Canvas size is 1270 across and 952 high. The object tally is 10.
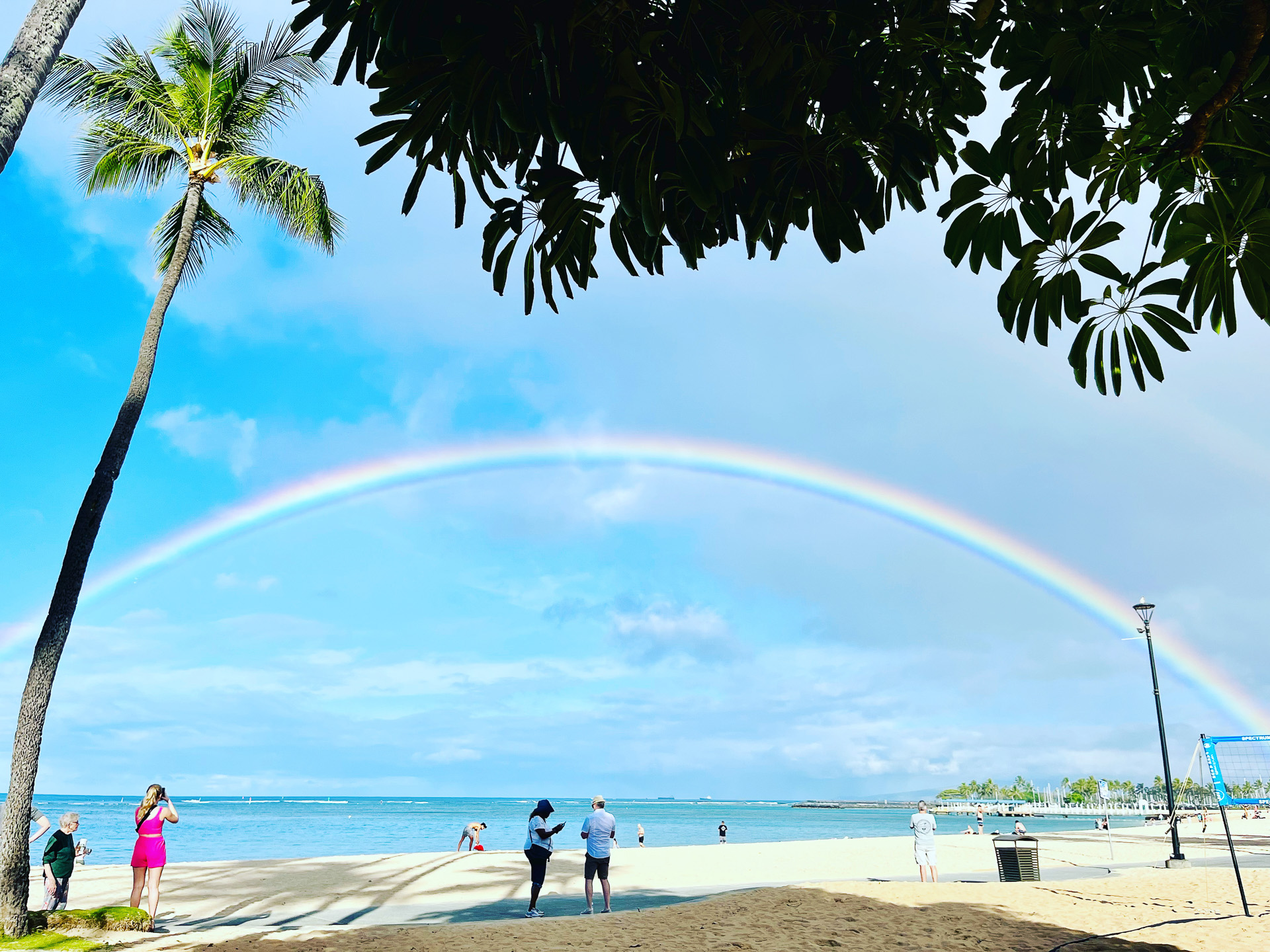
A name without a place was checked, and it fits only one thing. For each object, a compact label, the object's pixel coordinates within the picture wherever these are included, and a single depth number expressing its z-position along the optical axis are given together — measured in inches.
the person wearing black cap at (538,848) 459.5
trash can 580.7
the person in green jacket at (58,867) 457.1
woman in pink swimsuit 420.2
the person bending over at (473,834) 1040.8
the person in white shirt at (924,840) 584.8
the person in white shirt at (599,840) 456.1
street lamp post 824.8
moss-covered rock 398.3
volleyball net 404.8
